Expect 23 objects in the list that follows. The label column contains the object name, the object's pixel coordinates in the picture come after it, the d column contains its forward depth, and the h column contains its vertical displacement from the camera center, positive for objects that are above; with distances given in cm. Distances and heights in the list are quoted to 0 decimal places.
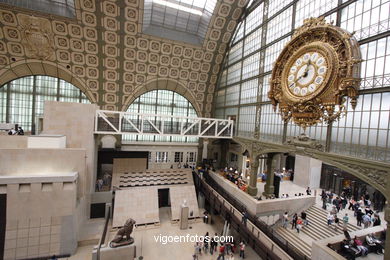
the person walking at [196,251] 1354 -925
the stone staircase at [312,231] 1240 -713
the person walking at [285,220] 1444 -699
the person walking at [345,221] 1288 -602
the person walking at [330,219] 1339 -620
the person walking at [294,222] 1432 -696
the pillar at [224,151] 2614 -372
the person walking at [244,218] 1340 -644
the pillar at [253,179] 1764 -483
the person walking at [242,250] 1357 -880
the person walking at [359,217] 1293 -576
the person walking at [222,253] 1306 -876
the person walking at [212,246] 1434 -915
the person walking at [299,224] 1380 -690
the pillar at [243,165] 2400 -497
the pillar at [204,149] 2844 -382
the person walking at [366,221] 1262 -578
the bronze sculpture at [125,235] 1229 -768
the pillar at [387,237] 785 -430
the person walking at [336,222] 1318 -629
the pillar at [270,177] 1769 -463
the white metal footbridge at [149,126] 1748 -57
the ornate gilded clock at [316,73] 1009 +347
